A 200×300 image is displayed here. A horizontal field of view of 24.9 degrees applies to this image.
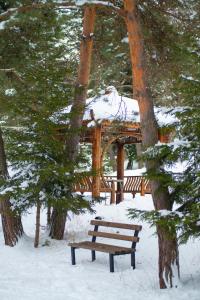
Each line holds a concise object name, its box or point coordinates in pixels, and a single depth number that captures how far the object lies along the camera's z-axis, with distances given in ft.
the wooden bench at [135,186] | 64.80
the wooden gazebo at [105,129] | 52.06
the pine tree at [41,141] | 32.60
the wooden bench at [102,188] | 56.05
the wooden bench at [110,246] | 25.99
